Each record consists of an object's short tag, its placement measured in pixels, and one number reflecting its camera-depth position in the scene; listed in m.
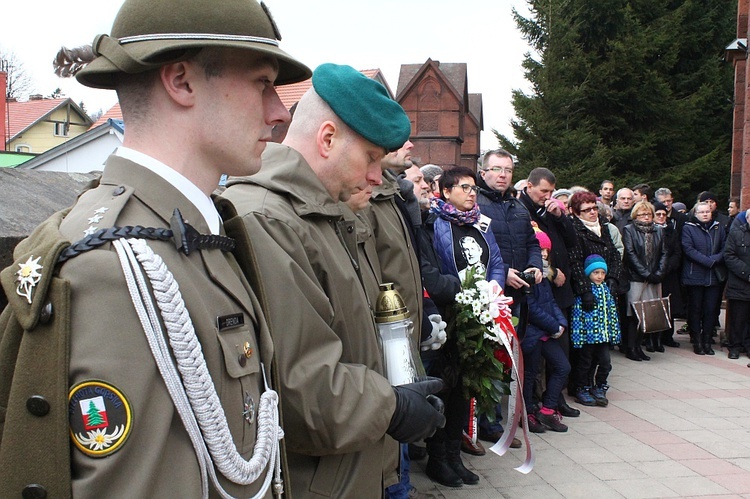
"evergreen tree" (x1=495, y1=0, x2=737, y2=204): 23.19
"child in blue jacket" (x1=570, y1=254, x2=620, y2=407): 7.43
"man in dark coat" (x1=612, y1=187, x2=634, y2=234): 10.46
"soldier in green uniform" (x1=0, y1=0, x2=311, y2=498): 1.12
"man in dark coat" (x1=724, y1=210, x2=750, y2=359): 9.99
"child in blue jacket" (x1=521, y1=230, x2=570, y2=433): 6.54
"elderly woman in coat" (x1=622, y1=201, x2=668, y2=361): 9.70
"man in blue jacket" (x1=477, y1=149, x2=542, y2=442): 6.28
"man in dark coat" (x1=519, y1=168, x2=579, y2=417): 7.12
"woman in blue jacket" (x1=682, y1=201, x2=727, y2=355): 10.35
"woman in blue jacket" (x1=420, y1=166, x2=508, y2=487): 4.89
